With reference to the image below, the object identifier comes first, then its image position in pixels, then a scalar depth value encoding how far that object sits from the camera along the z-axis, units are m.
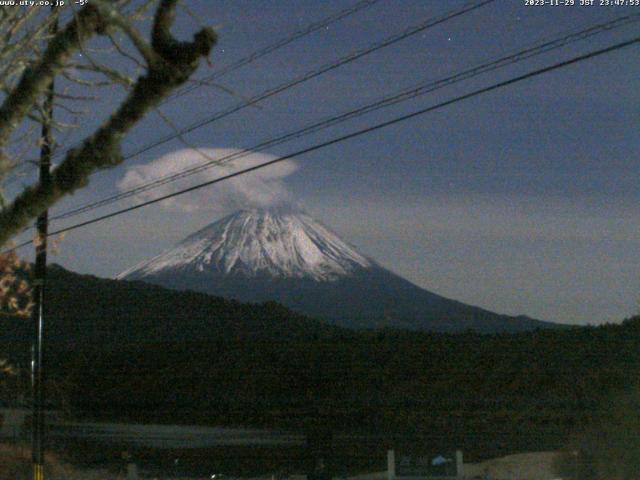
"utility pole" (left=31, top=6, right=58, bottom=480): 16.97
